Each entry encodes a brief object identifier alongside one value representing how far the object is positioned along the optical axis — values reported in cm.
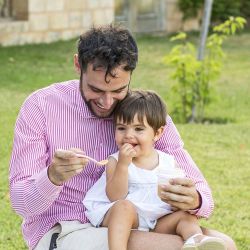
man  414
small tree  1045
